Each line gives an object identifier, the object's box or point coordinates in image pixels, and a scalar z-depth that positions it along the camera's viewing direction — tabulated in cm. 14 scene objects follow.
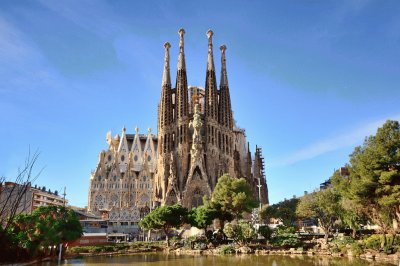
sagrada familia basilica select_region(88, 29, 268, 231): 8044
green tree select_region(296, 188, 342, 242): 4412
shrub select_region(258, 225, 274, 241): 4611
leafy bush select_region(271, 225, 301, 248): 4206
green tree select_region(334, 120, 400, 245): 3197
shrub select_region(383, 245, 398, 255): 3162
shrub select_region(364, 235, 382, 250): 3360
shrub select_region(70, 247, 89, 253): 4363
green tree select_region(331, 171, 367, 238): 3738
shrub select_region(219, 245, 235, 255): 4193
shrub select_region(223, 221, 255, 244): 4322
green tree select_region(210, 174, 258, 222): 5162
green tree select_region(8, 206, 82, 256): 2816
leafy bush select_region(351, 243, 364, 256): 3409
